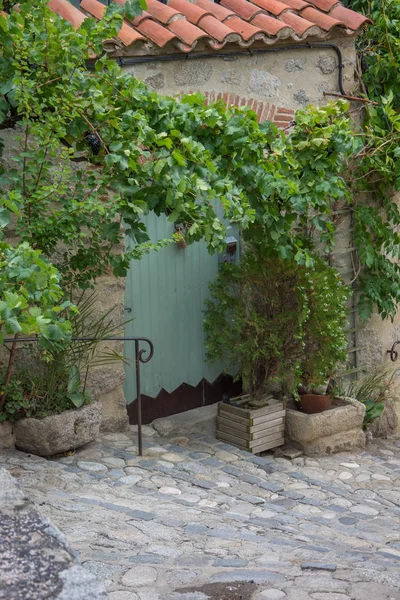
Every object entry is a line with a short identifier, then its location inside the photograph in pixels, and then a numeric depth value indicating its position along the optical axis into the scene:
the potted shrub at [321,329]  6.46
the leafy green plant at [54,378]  5.45
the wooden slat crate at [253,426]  6.51
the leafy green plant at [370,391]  7.49
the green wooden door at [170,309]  6.55
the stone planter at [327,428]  6.73
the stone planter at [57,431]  5.39
